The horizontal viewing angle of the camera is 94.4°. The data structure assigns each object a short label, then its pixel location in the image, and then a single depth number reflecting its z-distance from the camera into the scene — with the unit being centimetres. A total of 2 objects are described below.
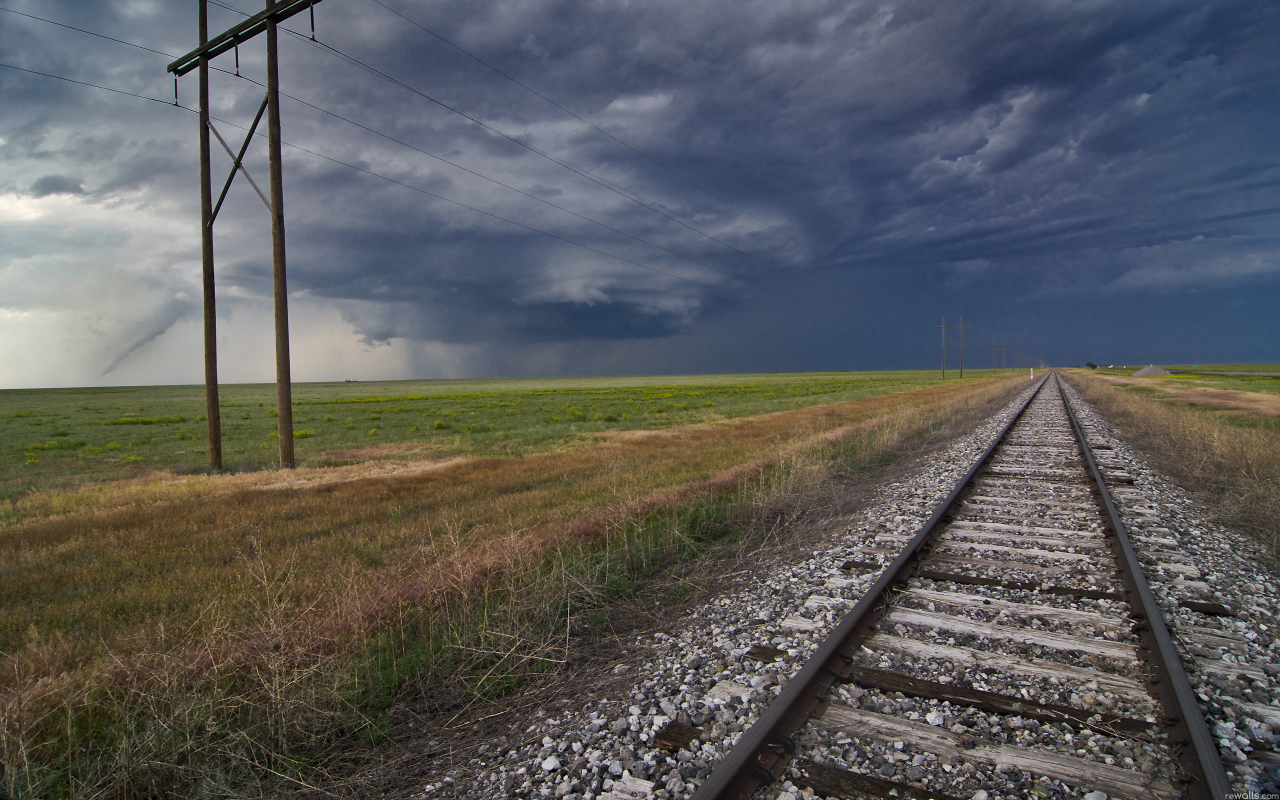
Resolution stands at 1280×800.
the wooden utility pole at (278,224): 1539
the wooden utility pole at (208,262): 1662
